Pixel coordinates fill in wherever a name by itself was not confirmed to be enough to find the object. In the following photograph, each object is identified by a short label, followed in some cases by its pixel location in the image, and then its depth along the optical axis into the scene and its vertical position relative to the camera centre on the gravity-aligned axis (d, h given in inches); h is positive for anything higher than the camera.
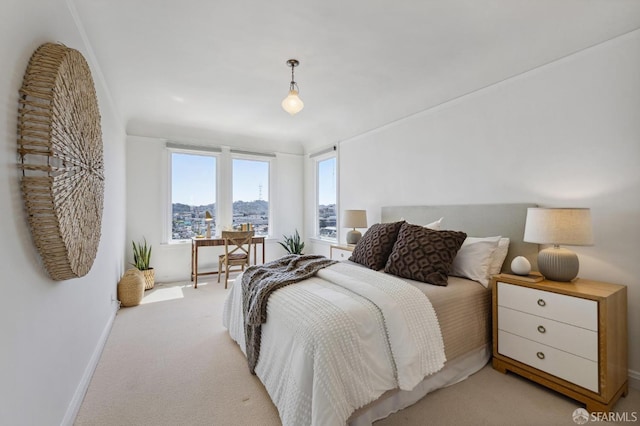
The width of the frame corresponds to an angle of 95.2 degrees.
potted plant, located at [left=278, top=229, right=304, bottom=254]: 212.1 -22.2
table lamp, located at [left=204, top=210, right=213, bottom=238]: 186.7 -3.5
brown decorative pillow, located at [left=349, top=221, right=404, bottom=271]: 101.3 -11.5
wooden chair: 170.6 -20.1
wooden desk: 169.0 -18.2
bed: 54.4 -27.3
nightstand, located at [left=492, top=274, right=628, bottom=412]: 65.2 -29.8
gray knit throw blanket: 76.4 -19.7
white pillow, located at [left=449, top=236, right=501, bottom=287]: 88.8 -14.0
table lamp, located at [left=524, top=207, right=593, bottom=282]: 73.5 -5.1
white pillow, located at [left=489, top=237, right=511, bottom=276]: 93.0 -13.4
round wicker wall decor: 45.2 +9.9
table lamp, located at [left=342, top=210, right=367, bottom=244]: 154.5 -3.1
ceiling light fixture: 96.2 +36.7
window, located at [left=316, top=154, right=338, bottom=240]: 199.8 +11.8
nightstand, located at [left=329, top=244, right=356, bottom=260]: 150.7 -20.3
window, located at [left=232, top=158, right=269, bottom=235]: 207.8 +14.5
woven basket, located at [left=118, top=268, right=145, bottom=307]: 135.4 -35.5
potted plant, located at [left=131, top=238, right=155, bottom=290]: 162.7 -28.4
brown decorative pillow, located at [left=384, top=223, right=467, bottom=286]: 84.7 -12.2
